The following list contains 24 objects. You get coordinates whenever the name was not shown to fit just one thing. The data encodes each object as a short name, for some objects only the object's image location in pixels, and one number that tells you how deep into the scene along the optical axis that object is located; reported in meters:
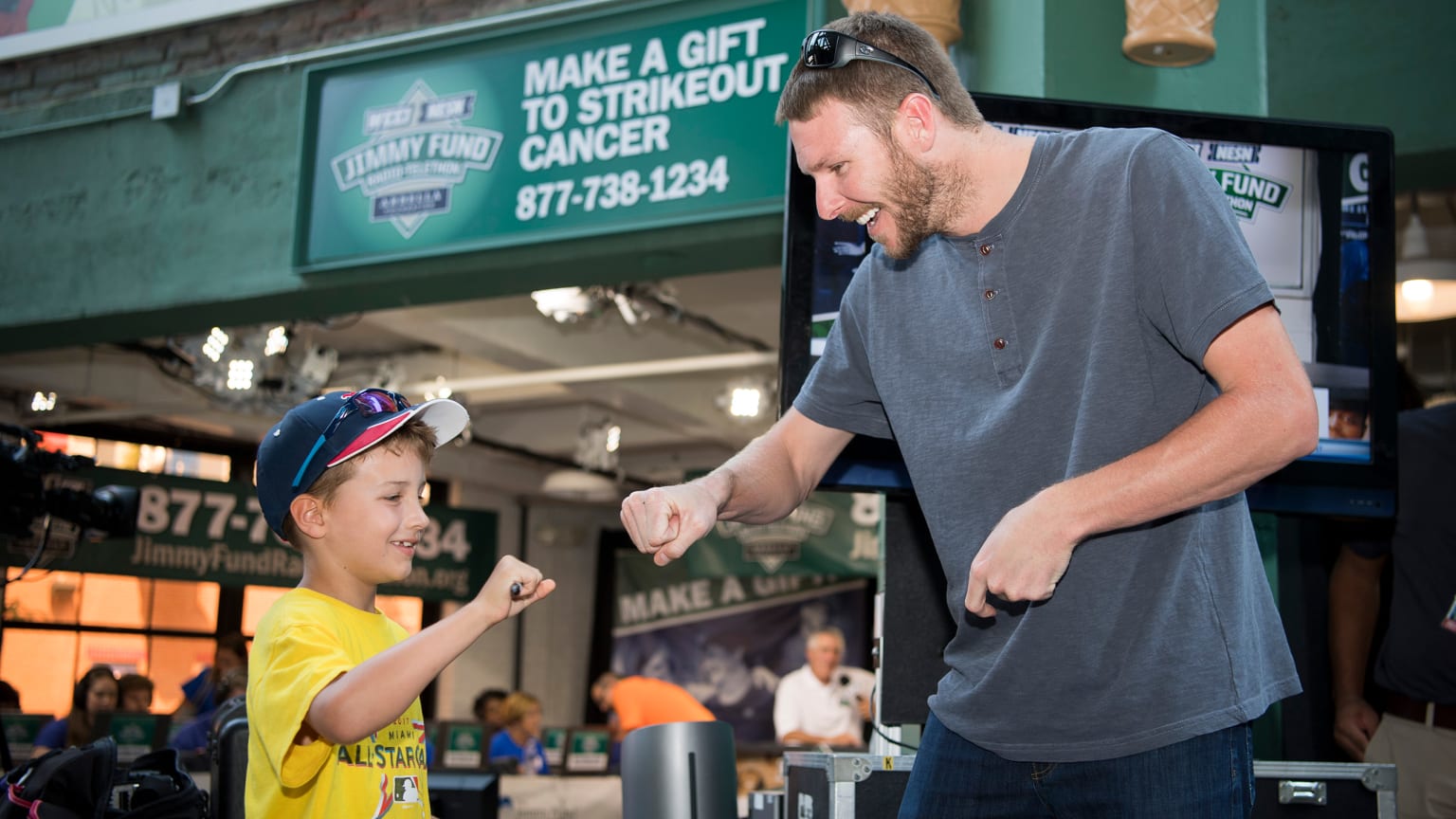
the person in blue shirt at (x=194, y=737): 6.78
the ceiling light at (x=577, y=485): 11.52
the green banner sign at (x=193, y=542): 9.69
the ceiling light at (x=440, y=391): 9.12
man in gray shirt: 1.35
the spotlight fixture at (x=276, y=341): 8.07
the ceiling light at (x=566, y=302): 6.98
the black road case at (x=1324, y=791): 2.53
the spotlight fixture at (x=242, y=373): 8.13
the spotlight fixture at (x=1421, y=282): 4.19
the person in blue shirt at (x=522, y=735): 8.52
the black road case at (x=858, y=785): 2.46
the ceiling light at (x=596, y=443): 10.93
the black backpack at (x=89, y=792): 2.37
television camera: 4.39
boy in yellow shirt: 1.63
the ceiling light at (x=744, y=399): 9.31
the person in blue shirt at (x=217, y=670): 8.27
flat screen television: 2.67
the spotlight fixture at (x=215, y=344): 8.08
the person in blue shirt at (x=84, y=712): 6.72
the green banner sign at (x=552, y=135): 4.39
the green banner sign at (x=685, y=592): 14.07
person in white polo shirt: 9.44
